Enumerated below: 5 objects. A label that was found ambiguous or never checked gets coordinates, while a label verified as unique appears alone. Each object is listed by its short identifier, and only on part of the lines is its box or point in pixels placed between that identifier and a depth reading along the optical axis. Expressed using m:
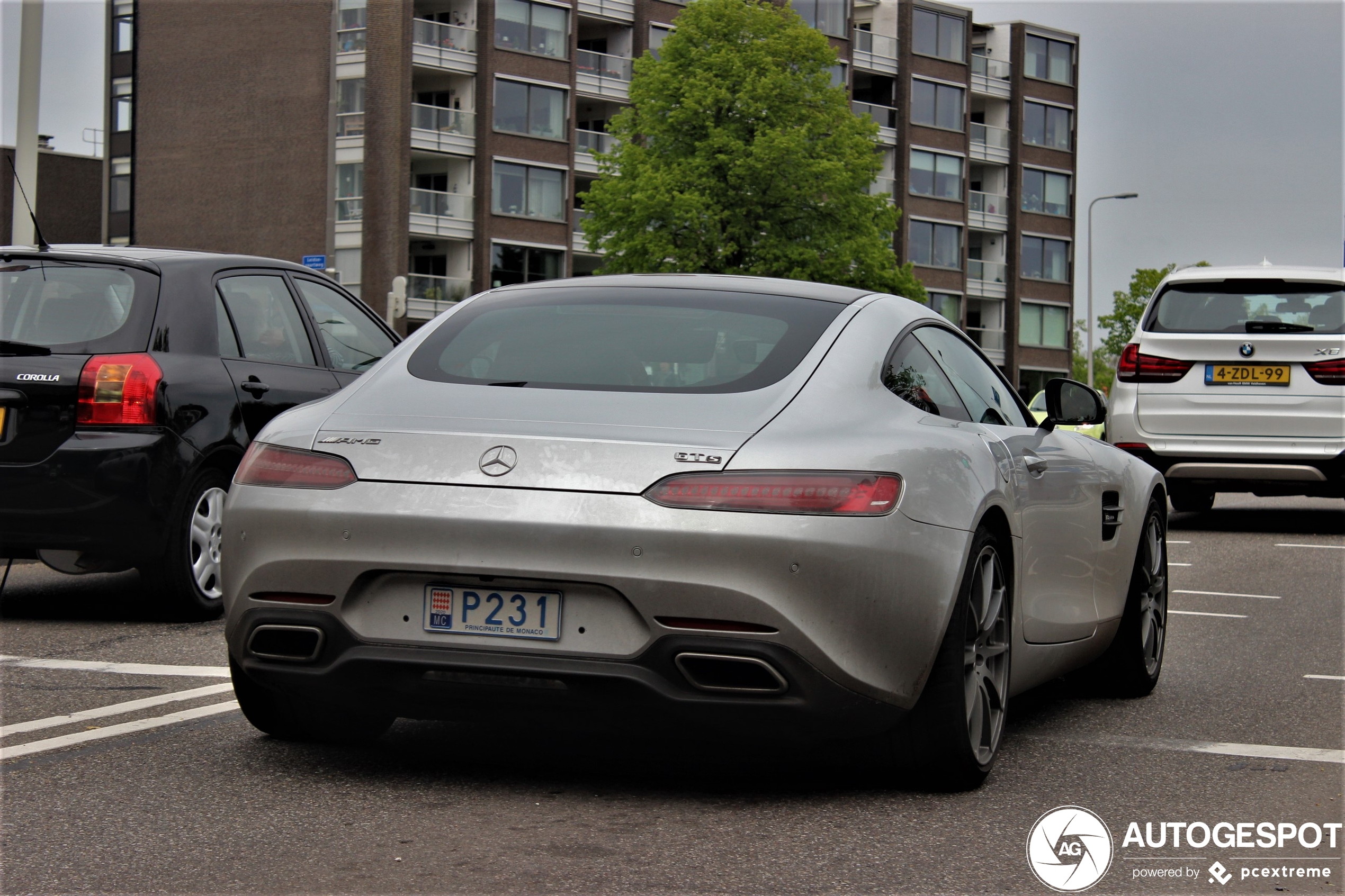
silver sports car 4.18
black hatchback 7.55
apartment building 55.50
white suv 13.36
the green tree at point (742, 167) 44.94
